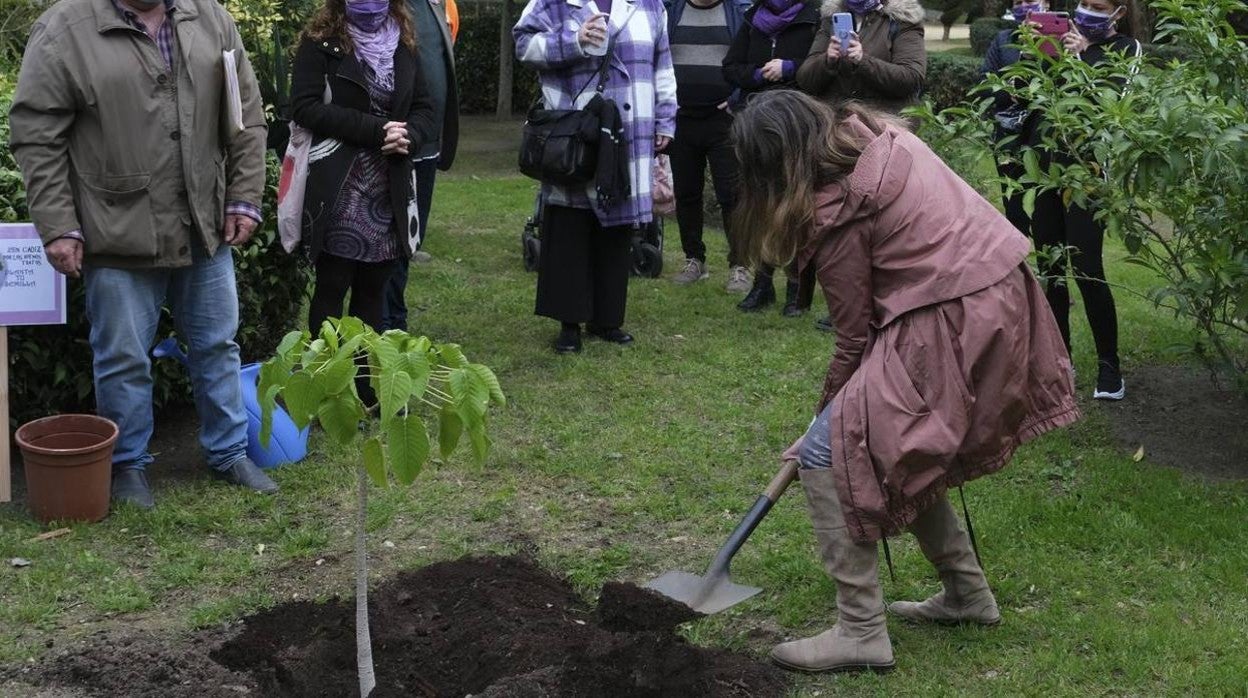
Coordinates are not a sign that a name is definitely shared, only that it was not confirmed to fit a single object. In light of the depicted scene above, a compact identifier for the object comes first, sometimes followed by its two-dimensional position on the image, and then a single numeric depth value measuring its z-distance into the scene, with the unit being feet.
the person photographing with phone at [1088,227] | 19.62
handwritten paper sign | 16.11
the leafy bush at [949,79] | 52.75
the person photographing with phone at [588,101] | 21.76
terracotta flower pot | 15.43
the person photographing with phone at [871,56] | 23.07
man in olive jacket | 15.06
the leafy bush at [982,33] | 70.23
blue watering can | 17.63
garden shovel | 13.47
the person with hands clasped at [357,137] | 18.20
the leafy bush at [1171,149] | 15.53
